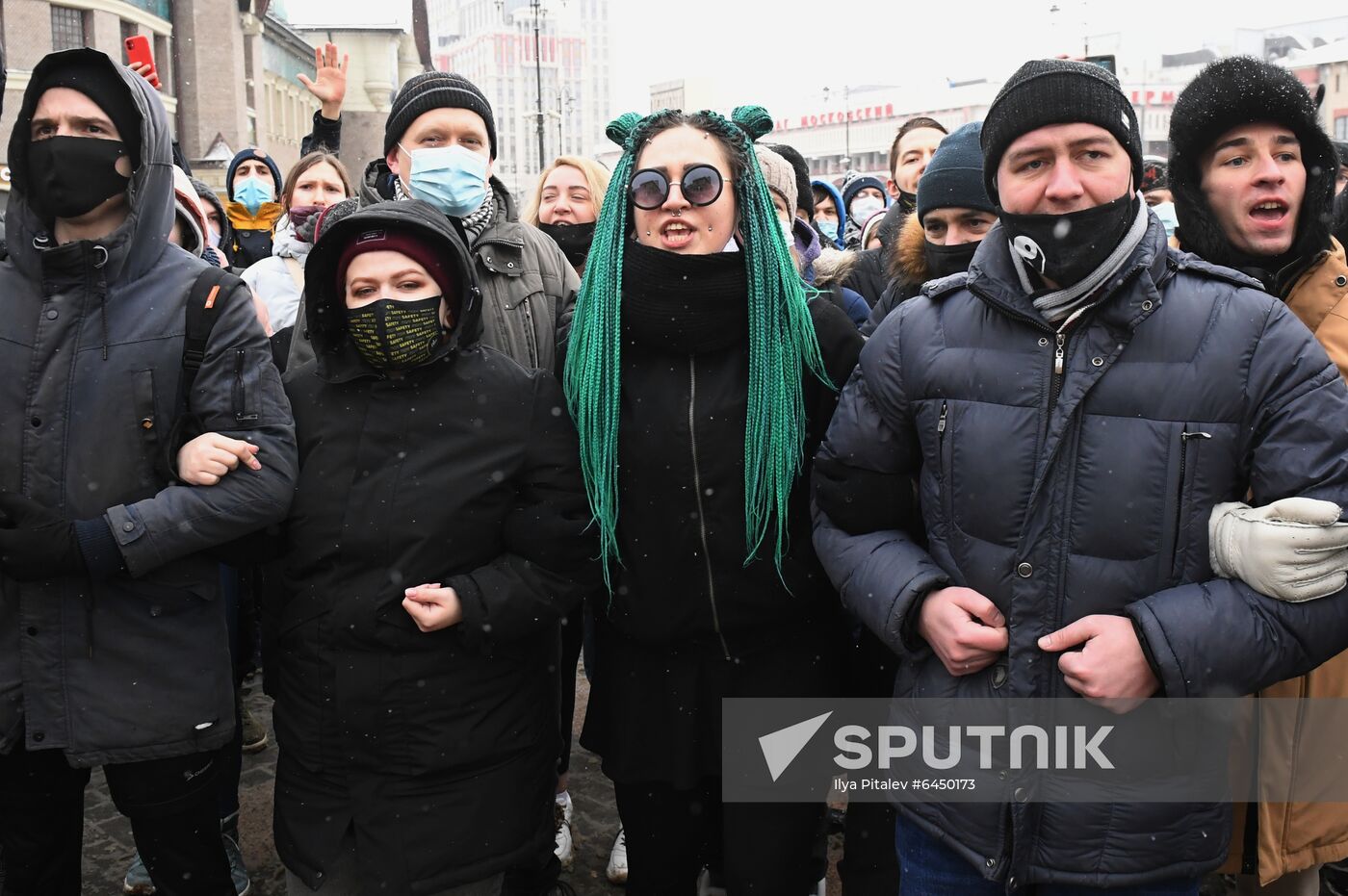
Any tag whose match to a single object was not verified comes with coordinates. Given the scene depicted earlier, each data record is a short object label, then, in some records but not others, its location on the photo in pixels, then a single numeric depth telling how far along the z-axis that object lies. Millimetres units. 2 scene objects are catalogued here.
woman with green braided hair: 2971
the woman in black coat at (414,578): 2900
